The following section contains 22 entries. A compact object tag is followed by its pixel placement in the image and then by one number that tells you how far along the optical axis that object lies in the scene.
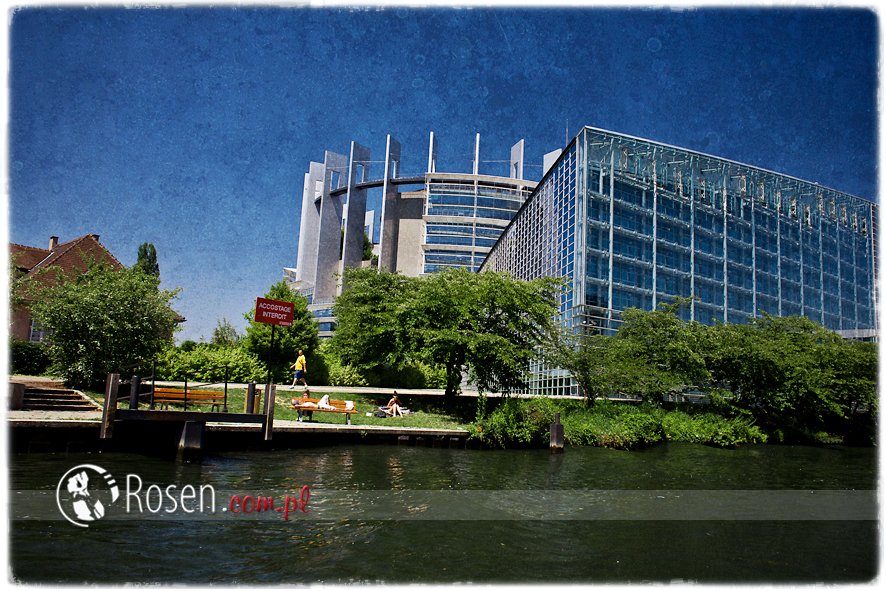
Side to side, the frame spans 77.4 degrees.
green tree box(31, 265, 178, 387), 22.16
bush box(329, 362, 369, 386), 37.34
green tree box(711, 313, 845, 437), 30.92
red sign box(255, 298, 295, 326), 27.67
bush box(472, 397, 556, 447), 23.70
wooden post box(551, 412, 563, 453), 23.55
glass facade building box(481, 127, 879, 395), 38.44
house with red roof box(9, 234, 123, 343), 35.06
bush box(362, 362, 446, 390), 40.28
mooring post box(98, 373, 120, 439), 15.18
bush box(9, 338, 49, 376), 29.27
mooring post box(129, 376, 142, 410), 16.33
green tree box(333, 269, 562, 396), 27.62
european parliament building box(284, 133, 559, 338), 105.19
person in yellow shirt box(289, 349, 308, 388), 28.05
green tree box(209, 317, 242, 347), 55.81
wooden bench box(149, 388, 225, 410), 18.11
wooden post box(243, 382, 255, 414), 19.53
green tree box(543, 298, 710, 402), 29.55
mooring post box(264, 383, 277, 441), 18.14
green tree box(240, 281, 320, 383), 35.72
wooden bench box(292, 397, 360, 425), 22.48
